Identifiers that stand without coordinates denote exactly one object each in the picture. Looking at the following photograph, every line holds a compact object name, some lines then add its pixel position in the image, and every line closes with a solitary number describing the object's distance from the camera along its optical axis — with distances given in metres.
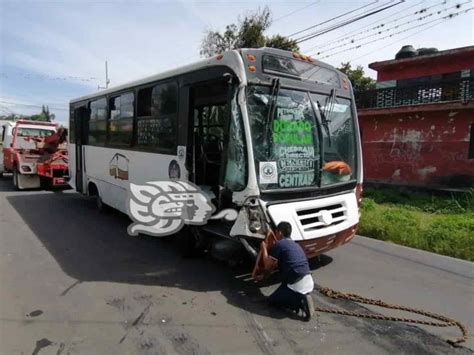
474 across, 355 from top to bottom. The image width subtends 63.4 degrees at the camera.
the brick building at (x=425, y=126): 11.86
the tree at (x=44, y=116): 69.75
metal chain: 3.80
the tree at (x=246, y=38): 23.19
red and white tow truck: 12.94
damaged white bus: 4.53
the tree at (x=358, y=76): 30.38
